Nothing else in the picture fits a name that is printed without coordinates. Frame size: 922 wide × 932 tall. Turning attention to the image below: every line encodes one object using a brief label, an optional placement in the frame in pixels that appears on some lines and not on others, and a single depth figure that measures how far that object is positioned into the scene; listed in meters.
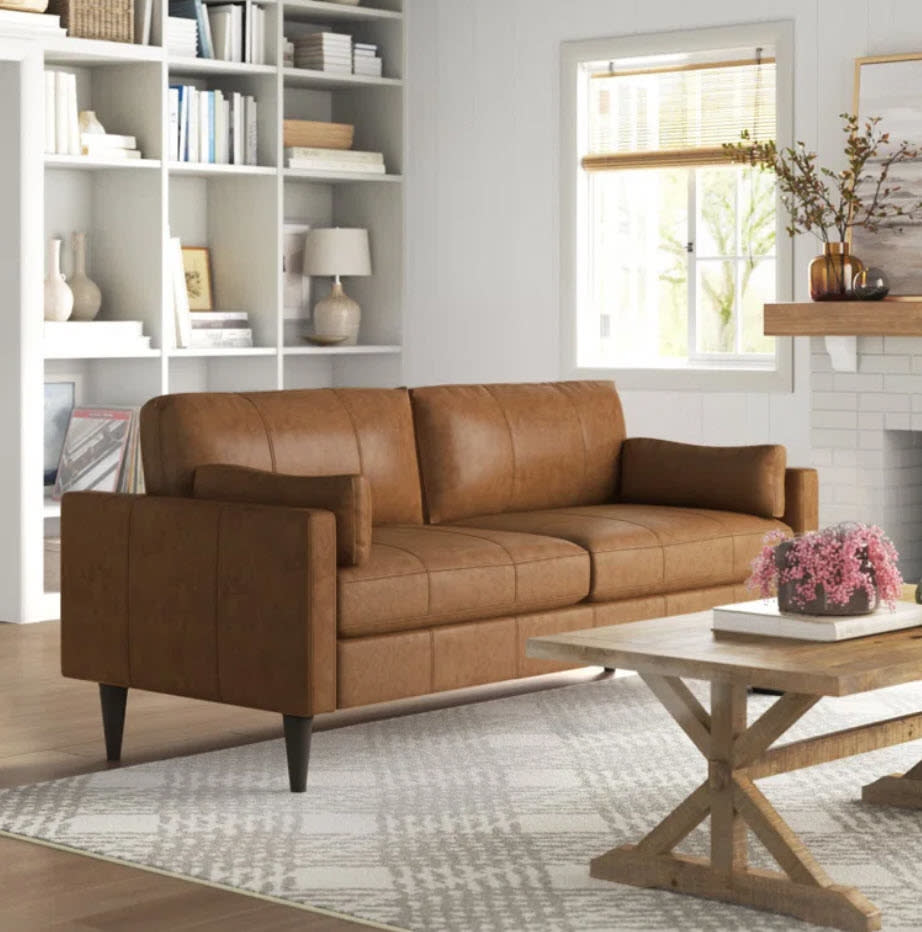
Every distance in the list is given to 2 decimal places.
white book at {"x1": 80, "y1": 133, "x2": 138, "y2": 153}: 7.09
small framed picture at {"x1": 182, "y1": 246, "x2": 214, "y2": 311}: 7.83
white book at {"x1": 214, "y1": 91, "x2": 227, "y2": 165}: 7.57
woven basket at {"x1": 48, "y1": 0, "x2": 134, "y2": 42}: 6.90
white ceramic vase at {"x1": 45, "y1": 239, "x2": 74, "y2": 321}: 7.02
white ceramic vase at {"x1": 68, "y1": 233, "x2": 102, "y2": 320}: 7.21
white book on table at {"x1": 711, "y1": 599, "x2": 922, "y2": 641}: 3.71
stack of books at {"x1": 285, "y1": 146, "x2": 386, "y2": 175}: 7.83
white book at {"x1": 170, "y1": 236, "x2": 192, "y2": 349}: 7.35
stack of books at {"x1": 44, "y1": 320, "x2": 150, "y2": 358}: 6.98
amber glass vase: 6.72
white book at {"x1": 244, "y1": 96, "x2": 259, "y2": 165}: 7.70
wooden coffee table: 3.39
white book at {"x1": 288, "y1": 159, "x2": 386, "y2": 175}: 7.84
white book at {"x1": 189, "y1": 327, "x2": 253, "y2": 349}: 7.53
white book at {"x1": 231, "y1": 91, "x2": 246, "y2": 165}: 7.64
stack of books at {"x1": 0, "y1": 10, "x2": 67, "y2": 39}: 6.65
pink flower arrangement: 3.74
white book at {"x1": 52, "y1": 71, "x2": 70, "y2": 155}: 6.97
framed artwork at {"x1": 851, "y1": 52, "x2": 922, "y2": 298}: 6.72
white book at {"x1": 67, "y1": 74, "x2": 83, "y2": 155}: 7.00
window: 7.41
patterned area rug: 3.48
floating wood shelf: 6.57
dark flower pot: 3.76
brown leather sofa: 4.41
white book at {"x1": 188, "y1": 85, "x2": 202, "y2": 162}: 7.43
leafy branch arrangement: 6.75
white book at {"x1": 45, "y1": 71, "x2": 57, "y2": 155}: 6.94
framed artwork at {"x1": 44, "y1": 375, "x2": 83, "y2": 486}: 7.26
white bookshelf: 6.82
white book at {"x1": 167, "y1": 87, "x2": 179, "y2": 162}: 7.32
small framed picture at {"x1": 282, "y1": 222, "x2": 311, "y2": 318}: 8.15
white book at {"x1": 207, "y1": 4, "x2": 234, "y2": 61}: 7.55
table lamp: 8.03
